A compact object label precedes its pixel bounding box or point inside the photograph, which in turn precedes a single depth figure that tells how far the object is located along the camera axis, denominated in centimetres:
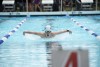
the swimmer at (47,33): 1533
